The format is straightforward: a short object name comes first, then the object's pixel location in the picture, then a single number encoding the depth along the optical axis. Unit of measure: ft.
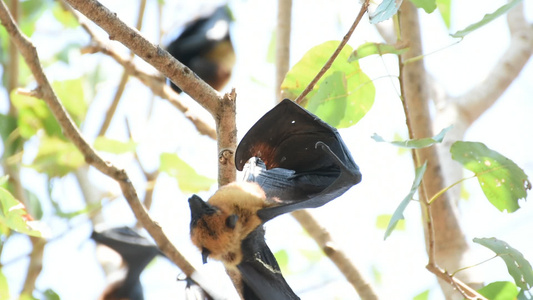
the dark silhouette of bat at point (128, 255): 23.06
